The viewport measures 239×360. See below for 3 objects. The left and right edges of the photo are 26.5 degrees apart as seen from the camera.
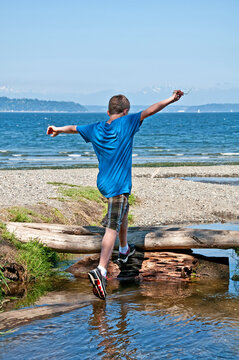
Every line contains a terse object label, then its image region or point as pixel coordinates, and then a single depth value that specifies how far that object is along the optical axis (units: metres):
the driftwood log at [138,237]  7.25
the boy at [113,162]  5.89
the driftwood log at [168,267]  7.40
